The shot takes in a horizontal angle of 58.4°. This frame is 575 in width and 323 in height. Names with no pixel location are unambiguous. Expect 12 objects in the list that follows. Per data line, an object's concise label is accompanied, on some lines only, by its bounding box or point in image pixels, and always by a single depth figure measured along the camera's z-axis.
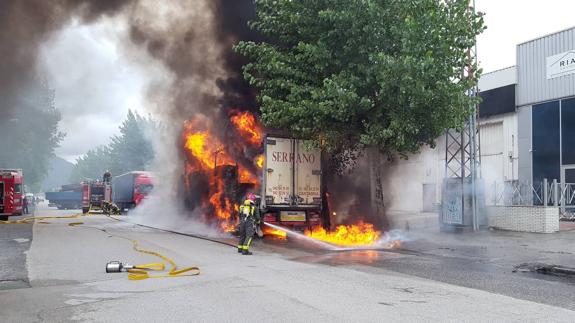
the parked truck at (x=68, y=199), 54.95
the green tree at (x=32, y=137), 34.65
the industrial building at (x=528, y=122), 21.89
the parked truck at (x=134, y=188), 31.95
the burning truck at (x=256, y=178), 14.32
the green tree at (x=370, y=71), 12.29
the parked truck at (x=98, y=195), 36.50
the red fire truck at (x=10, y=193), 24.67
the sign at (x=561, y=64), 21.50
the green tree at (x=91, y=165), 94.32
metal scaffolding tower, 16.16
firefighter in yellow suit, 11.15
